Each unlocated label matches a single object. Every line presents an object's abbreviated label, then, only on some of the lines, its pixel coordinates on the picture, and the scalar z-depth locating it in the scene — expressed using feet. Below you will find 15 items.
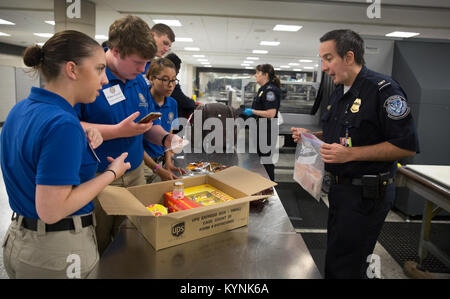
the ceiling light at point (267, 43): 35.10
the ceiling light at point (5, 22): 27.40
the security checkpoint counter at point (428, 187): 6.40
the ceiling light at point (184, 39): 34.37
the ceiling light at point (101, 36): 36.01
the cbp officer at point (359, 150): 4.99
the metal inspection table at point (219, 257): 3.23
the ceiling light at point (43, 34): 34.19
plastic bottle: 4.31
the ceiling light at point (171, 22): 25.70
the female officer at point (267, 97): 13.30
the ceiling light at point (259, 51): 42.90
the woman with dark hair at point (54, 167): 2.81
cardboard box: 3.49
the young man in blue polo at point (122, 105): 4.39
